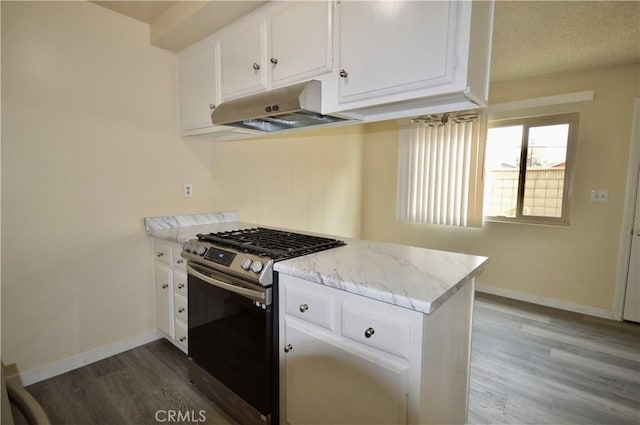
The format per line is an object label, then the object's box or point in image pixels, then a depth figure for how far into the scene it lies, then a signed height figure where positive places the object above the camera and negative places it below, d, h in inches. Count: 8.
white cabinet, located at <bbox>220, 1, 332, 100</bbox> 62.2 +30.9
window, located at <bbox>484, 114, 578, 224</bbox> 128.2 +10.5
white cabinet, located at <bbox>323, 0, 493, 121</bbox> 46.6 +22.0
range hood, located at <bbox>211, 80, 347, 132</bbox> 60.1 +16.4
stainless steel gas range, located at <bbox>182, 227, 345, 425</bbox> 57.4 -26.7
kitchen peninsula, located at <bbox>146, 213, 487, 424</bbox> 41.6 -22.3
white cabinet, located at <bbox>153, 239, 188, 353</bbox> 83.5 -30.4
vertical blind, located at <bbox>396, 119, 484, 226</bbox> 144.0 +8.1
